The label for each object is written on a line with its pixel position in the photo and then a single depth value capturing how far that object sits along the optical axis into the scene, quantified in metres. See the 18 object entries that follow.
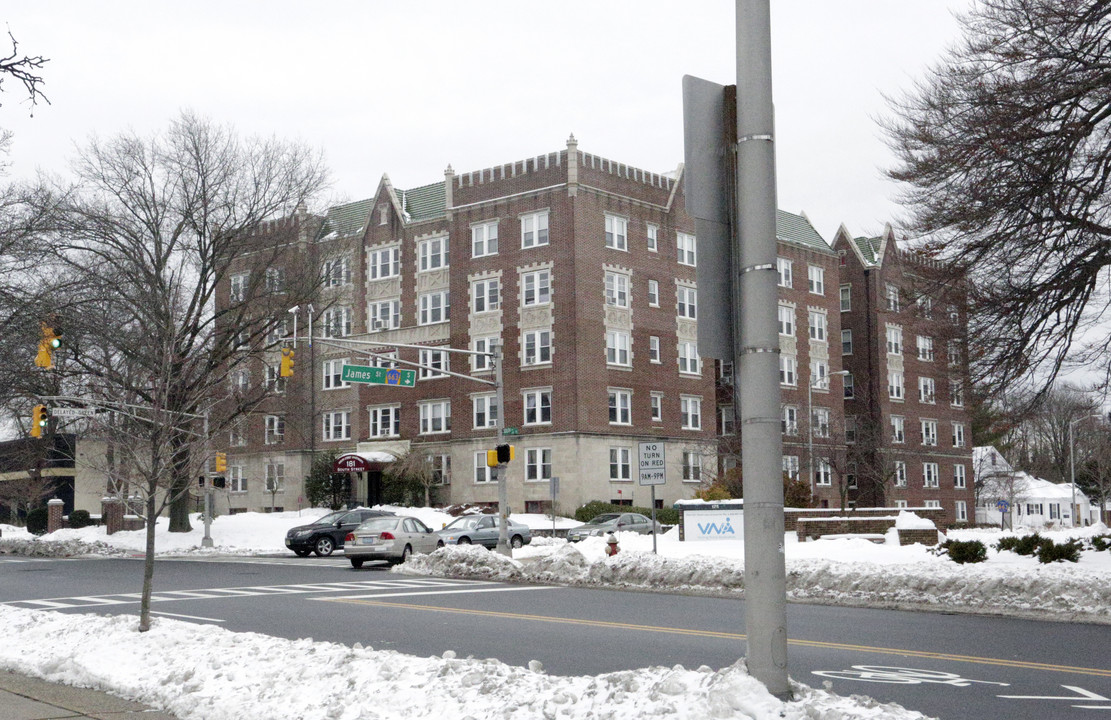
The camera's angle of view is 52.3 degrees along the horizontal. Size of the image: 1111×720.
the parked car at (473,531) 37.03
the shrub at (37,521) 66.84
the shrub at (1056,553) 20.36
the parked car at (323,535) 39.66
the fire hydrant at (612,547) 26.70
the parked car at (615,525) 44.75
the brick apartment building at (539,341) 57.25
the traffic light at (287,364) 34.44
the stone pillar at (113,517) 51.16
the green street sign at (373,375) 36.62
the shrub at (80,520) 63.40
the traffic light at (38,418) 36.06
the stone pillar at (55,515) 58.56
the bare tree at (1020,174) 17.44
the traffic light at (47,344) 26.34
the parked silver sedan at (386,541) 32.22
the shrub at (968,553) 21.16
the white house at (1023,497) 91.12
